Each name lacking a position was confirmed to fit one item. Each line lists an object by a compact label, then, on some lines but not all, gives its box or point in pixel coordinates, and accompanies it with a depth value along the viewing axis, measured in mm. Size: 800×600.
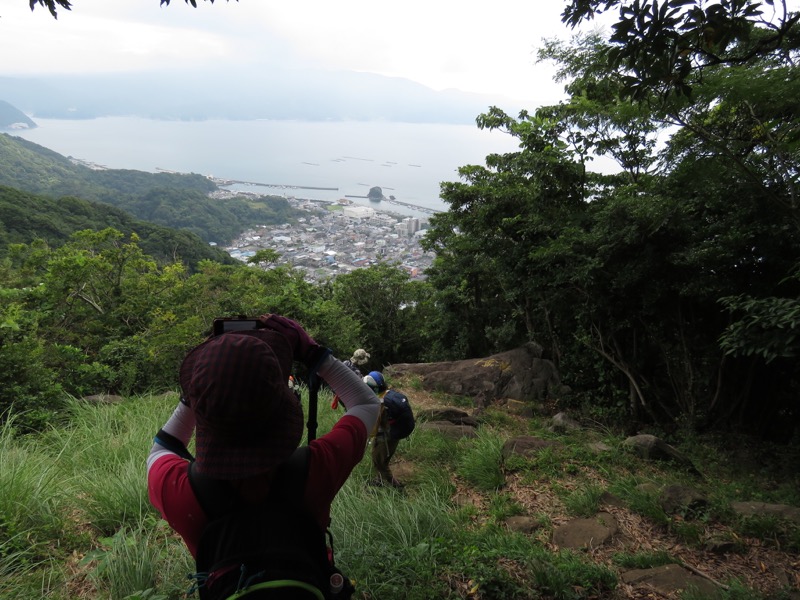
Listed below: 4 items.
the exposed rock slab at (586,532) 3439
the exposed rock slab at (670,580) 2770
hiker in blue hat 4246
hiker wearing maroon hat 1173
